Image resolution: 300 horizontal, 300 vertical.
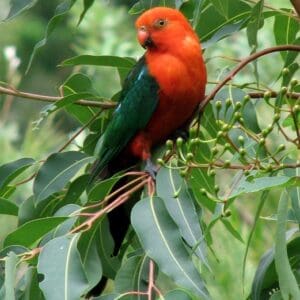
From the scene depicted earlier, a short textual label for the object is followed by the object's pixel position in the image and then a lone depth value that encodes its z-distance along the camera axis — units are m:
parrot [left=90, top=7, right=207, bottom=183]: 4.98
